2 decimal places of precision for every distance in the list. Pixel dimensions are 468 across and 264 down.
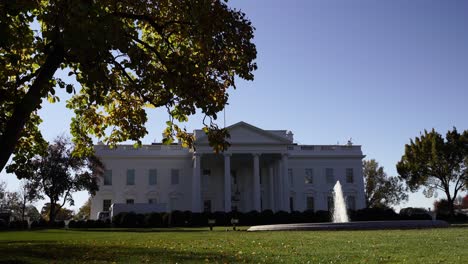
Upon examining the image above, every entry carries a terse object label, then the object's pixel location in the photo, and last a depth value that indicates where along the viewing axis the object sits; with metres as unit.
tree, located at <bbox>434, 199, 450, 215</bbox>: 77.31
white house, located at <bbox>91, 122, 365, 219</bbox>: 58.78
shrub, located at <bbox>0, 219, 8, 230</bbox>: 47.63
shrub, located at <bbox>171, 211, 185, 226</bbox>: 45.78
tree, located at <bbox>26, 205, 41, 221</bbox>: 101.40
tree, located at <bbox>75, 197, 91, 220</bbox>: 92.41
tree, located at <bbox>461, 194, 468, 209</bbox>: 126.16
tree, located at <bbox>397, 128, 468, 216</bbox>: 59.75
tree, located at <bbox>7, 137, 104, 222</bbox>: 51.39
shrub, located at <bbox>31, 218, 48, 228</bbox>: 50.62
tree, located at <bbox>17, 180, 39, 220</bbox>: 51.44
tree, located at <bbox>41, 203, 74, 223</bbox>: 86.71
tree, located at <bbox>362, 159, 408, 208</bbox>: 82.12
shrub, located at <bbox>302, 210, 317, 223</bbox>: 47.81
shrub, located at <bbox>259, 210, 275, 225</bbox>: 47.33
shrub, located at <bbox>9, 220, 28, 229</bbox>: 47.34
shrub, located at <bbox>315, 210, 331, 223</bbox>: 47.70
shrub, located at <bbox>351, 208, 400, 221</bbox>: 47.53
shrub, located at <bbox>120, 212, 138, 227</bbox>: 44.72
